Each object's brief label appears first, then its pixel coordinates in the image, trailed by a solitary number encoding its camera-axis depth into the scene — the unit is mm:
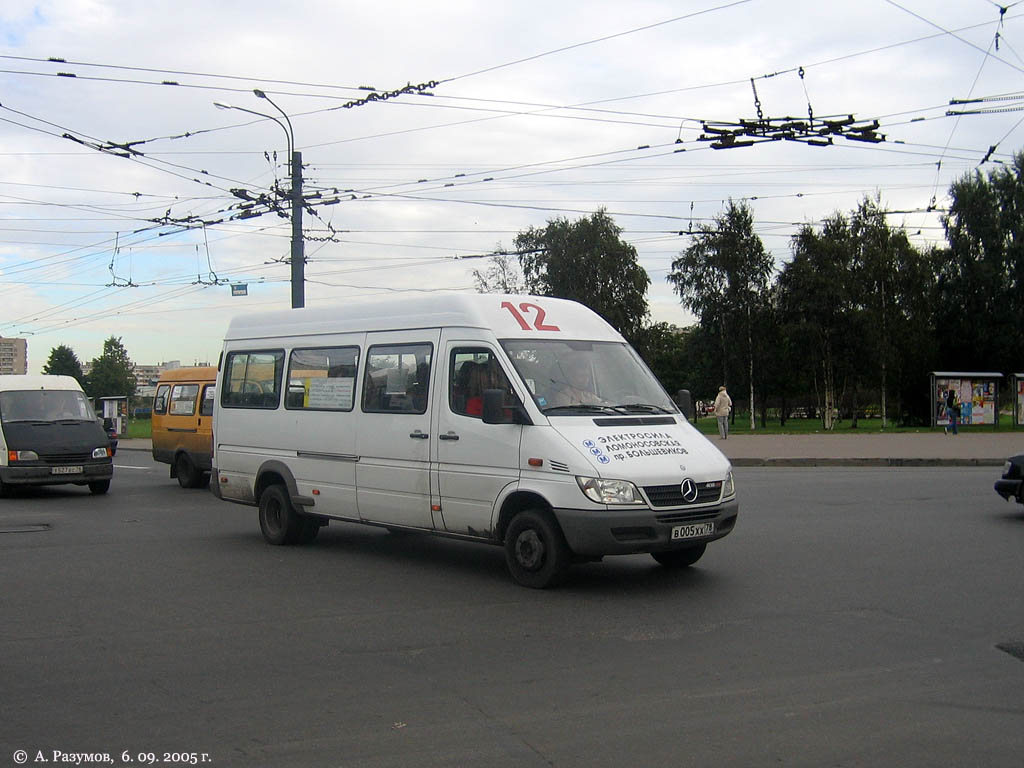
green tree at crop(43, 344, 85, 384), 116188
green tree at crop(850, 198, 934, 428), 55688
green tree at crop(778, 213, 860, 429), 55969
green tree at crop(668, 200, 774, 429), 60062
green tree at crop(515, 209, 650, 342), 64875
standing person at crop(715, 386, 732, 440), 33812
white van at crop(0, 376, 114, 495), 18578
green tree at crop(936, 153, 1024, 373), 56469
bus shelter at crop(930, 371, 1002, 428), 39019
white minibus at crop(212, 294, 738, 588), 8531
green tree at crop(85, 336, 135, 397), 120875
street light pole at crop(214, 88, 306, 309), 25484
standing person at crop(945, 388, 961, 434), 36697
